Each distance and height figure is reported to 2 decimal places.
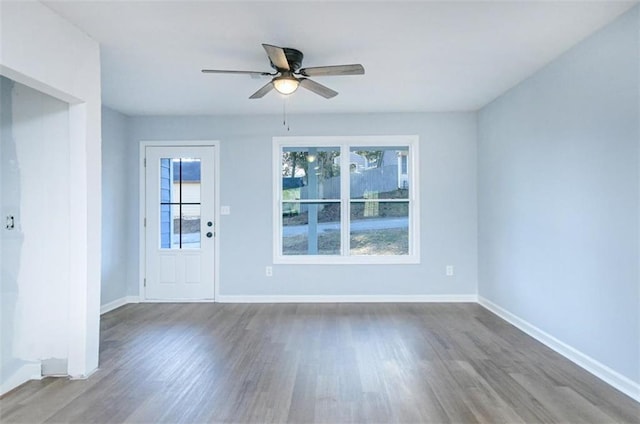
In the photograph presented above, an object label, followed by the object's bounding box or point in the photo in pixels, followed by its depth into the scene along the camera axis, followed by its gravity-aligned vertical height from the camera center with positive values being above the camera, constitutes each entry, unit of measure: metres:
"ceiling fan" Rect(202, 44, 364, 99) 2.62 +1.06
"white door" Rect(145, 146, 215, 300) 4.88 -0.15
